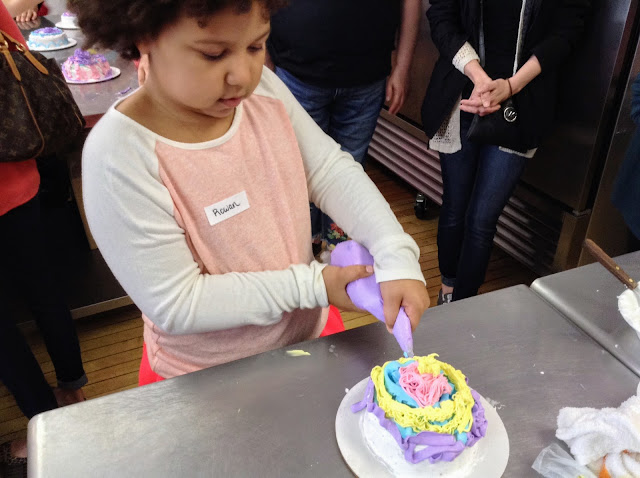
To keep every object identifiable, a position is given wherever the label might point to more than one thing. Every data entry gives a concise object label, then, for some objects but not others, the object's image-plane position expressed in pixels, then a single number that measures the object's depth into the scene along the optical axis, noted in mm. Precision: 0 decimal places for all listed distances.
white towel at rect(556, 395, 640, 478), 670
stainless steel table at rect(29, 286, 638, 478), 707
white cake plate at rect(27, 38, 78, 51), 2325
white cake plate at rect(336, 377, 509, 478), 682
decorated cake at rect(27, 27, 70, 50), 2322
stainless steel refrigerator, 1712
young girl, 740
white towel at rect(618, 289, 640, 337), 897
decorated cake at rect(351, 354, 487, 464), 673
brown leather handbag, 1215
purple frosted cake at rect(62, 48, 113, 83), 1960
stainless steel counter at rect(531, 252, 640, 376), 892
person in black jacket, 1592
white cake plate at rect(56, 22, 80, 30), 2665
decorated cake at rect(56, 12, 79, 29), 2644
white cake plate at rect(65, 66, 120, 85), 1941
